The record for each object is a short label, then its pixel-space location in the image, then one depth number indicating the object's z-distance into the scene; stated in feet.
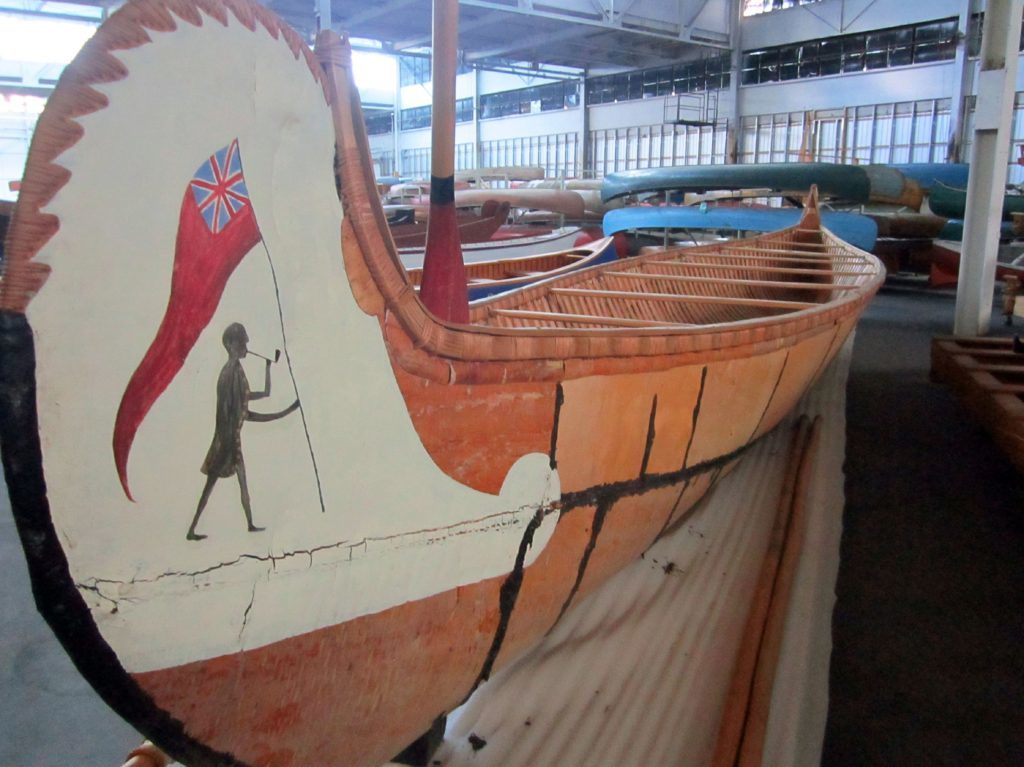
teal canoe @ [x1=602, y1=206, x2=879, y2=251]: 22.68
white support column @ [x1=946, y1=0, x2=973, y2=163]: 36.37
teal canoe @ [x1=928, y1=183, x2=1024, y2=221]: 25.27
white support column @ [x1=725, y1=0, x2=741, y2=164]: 46.93
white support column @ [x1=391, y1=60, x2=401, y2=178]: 72.84
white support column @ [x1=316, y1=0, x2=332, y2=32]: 27.42
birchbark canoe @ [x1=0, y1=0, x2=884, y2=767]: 2.20
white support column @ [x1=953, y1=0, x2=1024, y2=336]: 14.76
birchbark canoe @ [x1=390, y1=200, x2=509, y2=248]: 17.99
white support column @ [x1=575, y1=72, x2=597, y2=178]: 58.44
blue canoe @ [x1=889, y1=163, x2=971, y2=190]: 25.90
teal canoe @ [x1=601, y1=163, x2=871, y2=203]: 24.79
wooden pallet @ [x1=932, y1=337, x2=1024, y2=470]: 7.27
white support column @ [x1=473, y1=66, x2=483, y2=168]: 65.63
